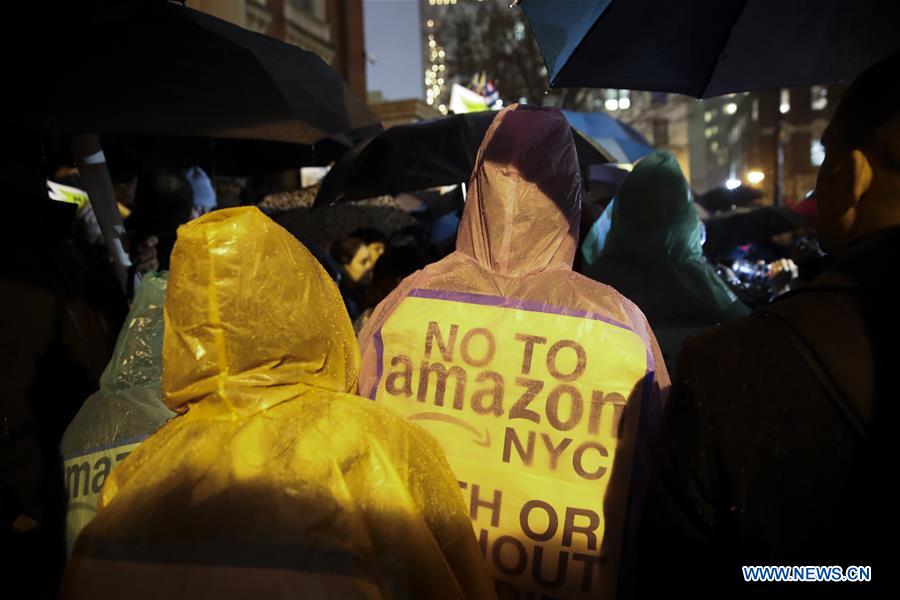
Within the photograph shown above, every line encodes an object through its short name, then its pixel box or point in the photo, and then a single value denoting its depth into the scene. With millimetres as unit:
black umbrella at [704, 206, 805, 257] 9094
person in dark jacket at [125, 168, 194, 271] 4699
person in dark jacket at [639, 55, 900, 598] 1356
